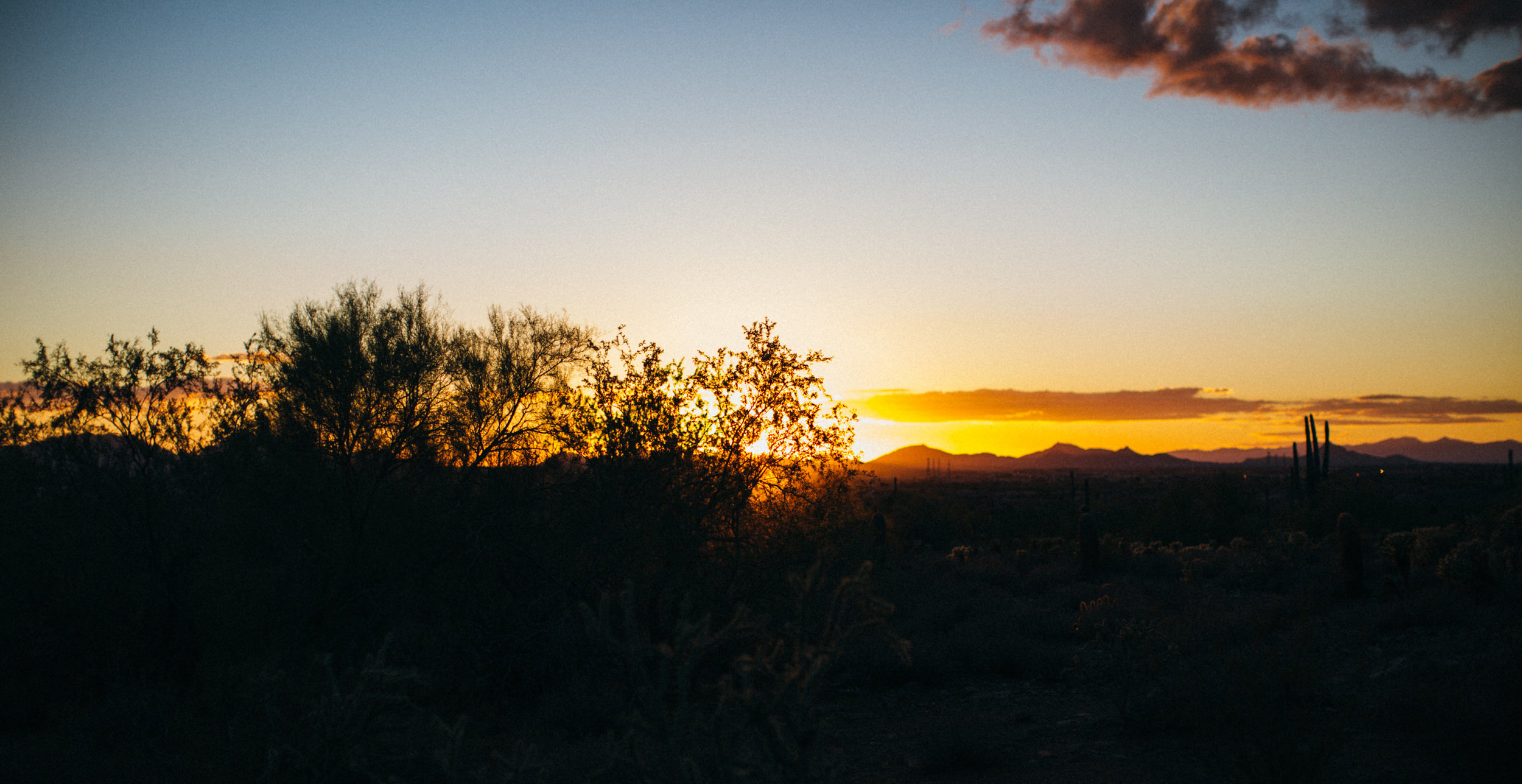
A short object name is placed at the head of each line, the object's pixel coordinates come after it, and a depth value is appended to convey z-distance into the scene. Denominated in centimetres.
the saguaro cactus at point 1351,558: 1513
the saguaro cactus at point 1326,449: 3925
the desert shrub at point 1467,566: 1417
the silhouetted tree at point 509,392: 1354
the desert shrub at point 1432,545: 1617
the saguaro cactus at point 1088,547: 2020
